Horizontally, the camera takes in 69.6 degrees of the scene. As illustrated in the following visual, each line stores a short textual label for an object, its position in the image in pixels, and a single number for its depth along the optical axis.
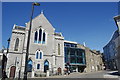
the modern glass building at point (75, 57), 29.67
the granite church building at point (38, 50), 21.75
